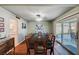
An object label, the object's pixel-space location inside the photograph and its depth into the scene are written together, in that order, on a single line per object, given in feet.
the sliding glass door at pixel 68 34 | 5.62
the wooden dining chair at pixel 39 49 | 4.44
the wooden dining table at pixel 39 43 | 4.48
